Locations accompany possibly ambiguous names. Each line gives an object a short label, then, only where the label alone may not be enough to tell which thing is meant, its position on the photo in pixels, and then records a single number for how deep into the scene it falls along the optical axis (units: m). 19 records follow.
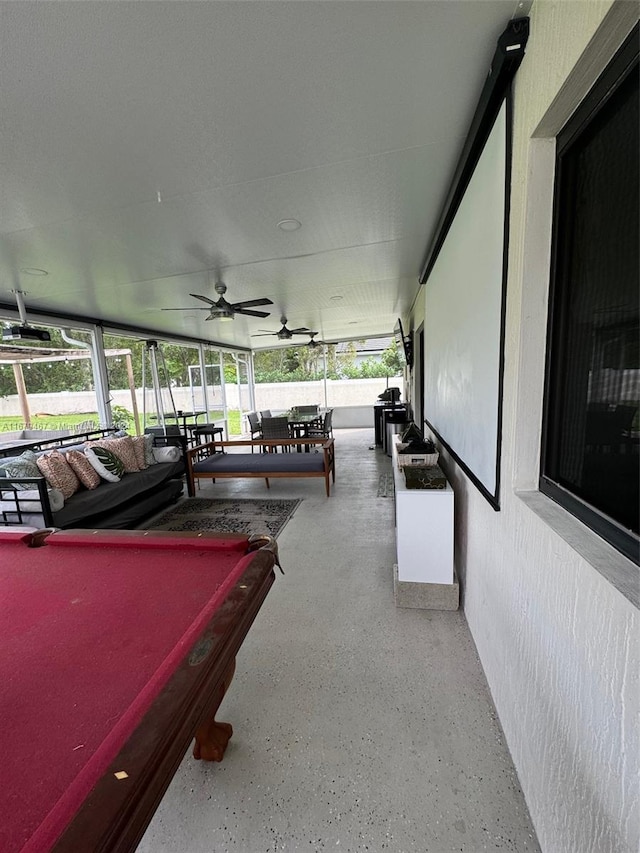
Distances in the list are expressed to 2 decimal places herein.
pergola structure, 5.06
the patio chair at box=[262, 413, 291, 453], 5.85
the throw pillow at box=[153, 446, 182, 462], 4.49
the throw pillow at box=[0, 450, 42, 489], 2.96
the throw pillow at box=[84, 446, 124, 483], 3.59
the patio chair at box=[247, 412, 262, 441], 7.03
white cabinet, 2.10
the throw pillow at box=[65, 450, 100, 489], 3.40
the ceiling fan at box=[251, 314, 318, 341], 6.00
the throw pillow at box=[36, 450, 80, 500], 3.10
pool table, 0.58
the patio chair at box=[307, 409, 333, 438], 6.82
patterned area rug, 3.55
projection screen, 1.37
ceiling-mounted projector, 3.52
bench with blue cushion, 4.43
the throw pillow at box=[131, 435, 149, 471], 4.20
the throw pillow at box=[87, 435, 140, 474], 3.96
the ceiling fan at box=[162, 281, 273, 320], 3.79
